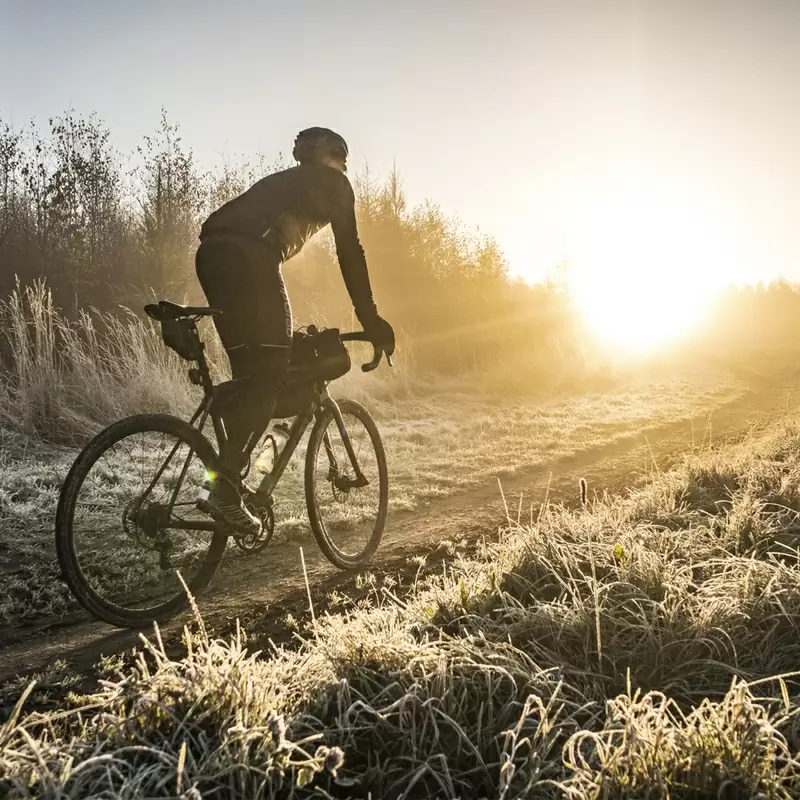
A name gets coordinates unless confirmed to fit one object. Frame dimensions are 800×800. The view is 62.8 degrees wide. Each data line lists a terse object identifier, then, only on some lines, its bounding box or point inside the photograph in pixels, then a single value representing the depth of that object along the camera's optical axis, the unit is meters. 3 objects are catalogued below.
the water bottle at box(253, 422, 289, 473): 3.46
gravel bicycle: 2.76
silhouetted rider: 3.16
